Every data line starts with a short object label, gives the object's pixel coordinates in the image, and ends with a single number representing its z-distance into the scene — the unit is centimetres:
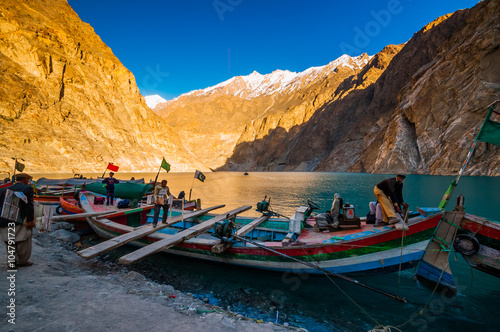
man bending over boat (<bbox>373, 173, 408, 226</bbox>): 698
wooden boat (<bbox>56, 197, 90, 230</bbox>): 1247
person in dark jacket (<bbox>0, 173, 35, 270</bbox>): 509
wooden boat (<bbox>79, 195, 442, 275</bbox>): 607
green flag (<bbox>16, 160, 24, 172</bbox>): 1691
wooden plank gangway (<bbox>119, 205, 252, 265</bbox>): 609
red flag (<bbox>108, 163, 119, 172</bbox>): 1619
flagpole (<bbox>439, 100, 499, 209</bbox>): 572
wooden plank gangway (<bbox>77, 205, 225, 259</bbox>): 615
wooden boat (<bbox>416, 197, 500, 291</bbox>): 548
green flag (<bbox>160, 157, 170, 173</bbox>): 1241
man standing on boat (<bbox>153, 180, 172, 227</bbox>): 930
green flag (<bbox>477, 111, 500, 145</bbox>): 554
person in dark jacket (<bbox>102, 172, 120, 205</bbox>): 1345
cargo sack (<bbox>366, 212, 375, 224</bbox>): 798
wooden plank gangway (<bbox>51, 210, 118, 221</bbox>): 1032
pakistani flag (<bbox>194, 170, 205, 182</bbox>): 1141
